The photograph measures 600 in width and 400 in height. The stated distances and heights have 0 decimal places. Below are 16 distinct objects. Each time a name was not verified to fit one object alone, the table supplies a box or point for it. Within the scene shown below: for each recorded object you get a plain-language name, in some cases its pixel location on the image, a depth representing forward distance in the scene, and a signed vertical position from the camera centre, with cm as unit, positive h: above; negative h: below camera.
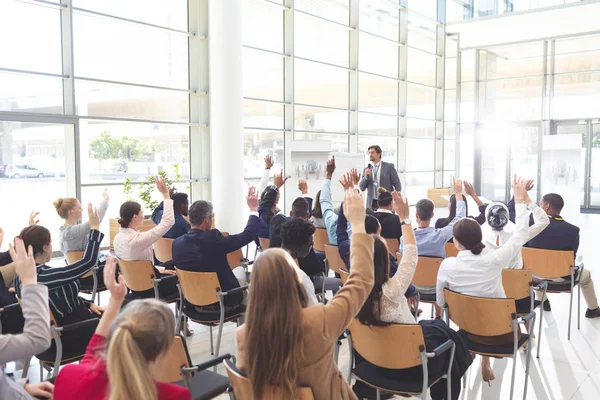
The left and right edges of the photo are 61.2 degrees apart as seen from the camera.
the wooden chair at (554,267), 472 -97
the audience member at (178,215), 549 -59
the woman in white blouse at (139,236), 427 -63
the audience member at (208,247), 412 -69
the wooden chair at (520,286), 402 -99
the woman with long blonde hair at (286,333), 178 -61
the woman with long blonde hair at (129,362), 141 -58
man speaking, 778 -23
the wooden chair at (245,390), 184 -85
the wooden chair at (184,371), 240 -100
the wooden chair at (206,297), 391 -106
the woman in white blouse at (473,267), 347 -71
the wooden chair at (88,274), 482 -111
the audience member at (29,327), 204 -69
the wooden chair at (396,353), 261 -101
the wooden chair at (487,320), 312 -99
